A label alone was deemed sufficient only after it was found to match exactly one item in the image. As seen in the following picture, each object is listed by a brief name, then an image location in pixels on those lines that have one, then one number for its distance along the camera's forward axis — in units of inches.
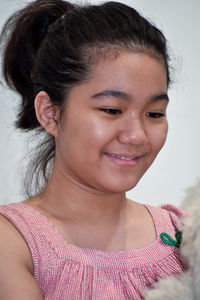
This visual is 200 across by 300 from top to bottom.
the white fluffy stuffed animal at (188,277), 45.1
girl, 52.2
